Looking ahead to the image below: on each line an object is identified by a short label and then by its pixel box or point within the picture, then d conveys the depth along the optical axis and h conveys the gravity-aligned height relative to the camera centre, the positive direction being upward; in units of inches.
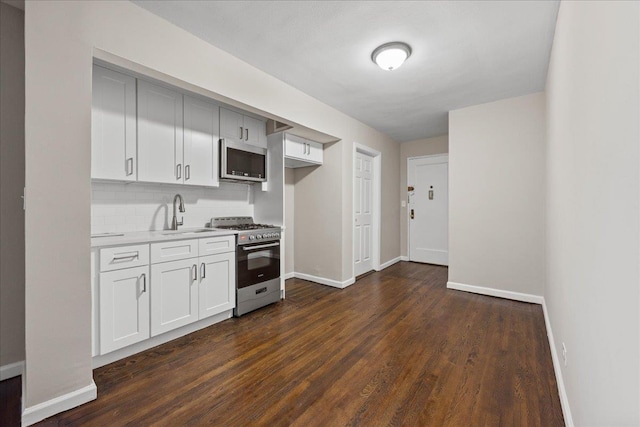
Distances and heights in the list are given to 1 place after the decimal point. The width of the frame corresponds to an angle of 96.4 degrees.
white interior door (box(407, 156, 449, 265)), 215.6 +3.1
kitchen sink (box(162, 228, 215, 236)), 105.6 -7.6
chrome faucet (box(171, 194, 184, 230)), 116.5 -0.4
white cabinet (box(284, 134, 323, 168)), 148.1 +33.3
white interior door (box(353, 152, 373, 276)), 182.7 +0.6
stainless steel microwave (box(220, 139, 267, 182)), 126.0 +24.0
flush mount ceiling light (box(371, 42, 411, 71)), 95.2 +54.0
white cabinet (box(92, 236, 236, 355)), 81.3 -24.6
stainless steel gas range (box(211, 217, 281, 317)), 119.4 -22.7
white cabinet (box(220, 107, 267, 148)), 130.7 +41.1
